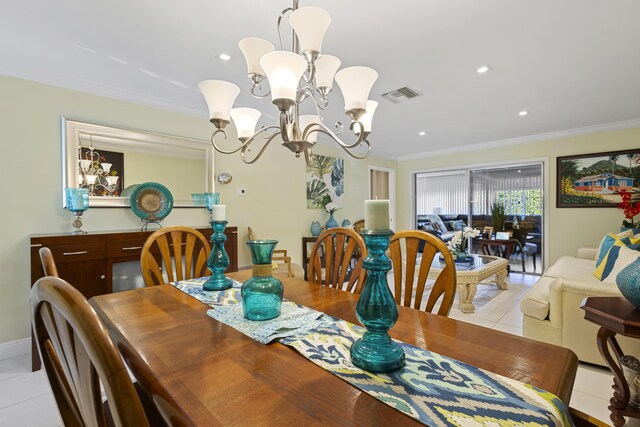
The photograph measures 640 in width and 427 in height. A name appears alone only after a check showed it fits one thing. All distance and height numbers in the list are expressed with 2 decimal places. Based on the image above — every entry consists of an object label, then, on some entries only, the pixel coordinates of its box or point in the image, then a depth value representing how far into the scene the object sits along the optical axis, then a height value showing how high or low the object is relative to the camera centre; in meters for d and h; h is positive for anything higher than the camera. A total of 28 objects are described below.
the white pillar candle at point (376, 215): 0.81 -0.01
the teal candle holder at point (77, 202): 2.48 +0.09
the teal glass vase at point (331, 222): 4.76 -0.18
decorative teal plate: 2.89 +0.11
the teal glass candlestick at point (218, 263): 1.53 -0.27
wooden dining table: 0.61 -0.41
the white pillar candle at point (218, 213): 1.54 -0.01
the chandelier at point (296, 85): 1.22 +0.60
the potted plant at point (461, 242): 3.88 -0.43
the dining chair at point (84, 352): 0.39 -0.21
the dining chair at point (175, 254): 1.74 -0.27
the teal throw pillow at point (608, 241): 2.79 -0.33
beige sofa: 2.04 -0.81
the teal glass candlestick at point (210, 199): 3.31 +0.14
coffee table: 3.19 -0.70
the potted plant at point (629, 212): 3.14 -0.02
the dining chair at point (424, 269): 1.25 -0.27
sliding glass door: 5.06 +0.22
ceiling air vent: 2.98 +1.22
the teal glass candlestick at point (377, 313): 0.78 -0.28
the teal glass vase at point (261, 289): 1.12 -0.30
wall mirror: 2.63 +0.49
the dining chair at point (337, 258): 1.57 -0.27
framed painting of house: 4.16 +0.48
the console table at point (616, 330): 1.38 -0.57
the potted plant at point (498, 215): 5.37 -0.08
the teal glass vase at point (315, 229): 4.61 -0.28
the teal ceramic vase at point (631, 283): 1.45 -0.36
